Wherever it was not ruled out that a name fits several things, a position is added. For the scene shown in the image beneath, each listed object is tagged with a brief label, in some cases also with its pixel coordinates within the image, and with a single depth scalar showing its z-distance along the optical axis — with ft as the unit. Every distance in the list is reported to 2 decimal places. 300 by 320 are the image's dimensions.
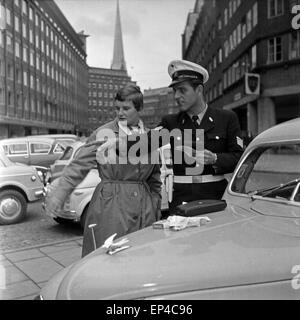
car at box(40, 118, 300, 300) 4.35
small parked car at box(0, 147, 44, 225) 23.94
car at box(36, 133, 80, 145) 46.46
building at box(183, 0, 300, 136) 69.00
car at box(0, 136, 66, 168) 40.73
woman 7.32
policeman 8.24
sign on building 75.61
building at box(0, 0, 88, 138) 123.13
